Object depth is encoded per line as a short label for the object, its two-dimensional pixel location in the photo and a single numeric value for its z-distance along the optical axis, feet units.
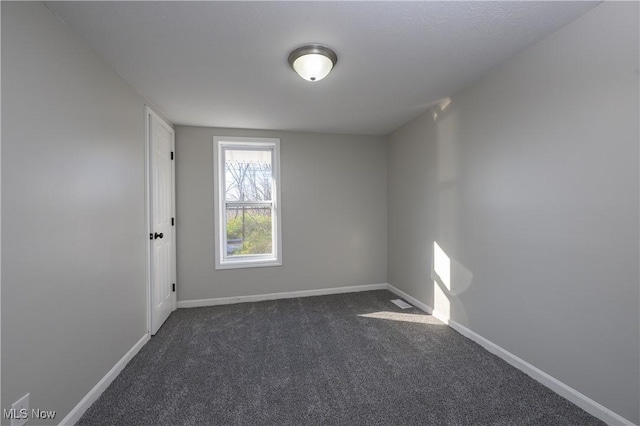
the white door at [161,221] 8.89
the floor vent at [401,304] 11.19
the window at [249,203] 12.15
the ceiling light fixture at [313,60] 5.99
